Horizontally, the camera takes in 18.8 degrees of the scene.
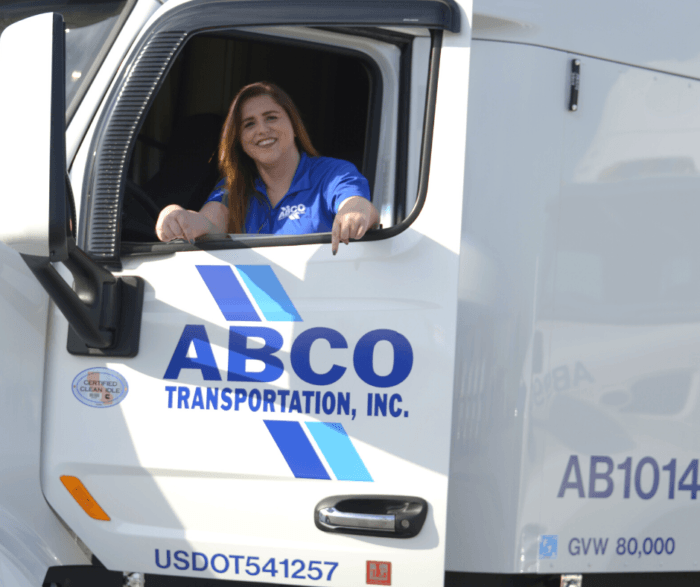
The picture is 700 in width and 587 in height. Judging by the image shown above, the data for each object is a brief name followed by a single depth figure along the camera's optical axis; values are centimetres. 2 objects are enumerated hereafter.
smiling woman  497
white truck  477
